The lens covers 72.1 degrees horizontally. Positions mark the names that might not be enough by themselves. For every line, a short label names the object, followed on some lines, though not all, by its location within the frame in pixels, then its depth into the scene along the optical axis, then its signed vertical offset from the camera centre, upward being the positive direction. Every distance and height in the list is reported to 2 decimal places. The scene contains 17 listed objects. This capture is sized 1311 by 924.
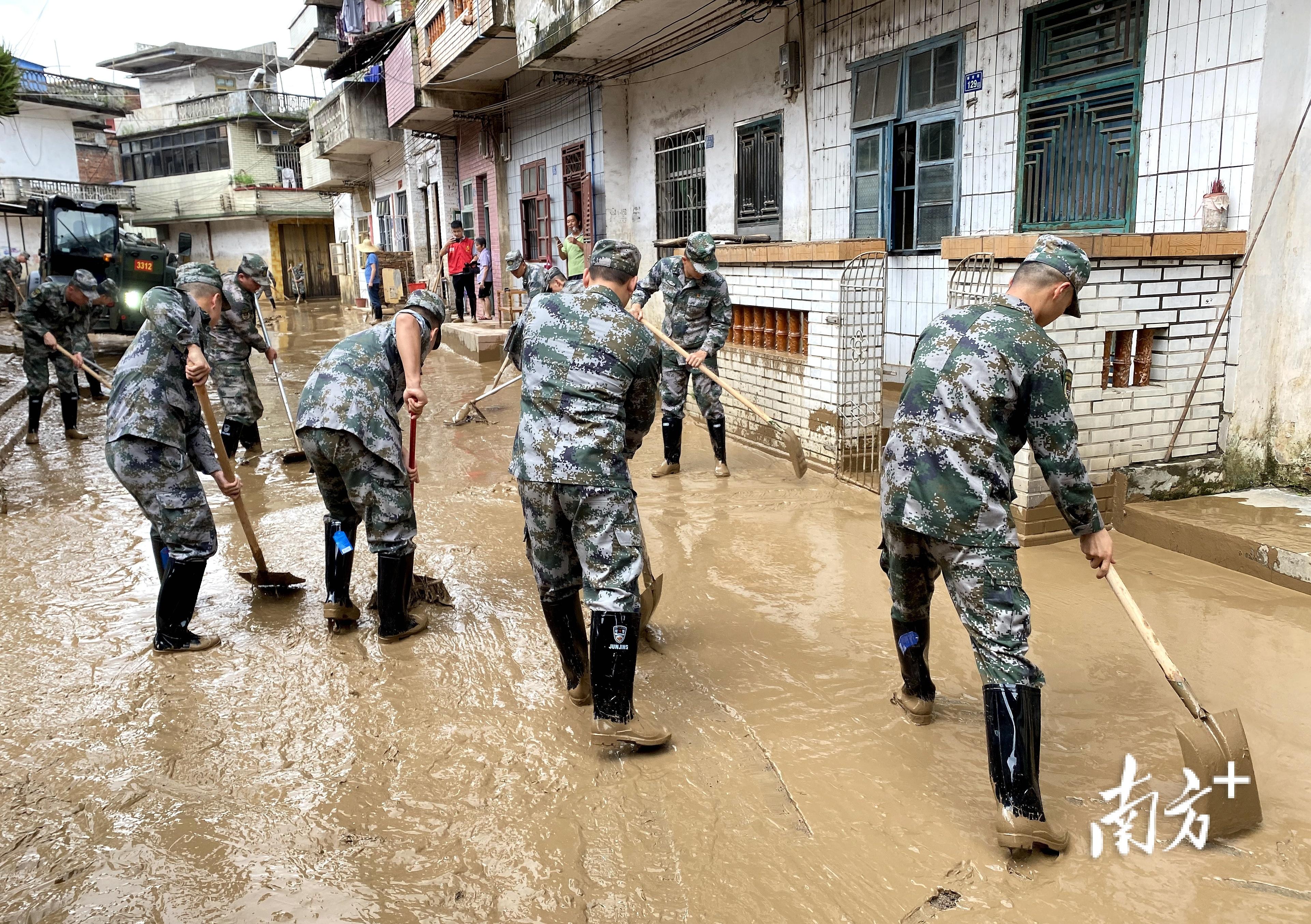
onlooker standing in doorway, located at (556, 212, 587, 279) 12.33 +0.45
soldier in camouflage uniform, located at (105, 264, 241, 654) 4.04 -0.68
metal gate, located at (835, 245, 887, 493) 6.54 -0.68
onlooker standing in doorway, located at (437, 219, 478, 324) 16.47 +0.48
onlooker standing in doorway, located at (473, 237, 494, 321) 16.30 +0.07
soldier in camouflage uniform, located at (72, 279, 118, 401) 9.39 -0.23
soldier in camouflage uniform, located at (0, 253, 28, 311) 12.30 +0.24
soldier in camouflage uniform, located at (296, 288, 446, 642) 3.89 -0.65
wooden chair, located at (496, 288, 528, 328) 14.89 -0.33
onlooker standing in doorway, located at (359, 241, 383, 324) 20.20 +0.24
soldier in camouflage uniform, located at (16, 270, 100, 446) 8.98 -0.32
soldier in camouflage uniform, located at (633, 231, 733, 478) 6.73 -0.34
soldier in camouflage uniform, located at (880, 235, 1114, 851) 2.55 -0.56
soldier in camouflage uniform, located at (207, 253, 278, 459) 7.59 -0.53
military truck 14.93 +0.70
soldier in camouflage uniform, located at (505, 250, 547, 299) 8.17 +0.09
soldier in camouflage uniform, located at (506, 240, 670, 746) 3.07 -0.60
